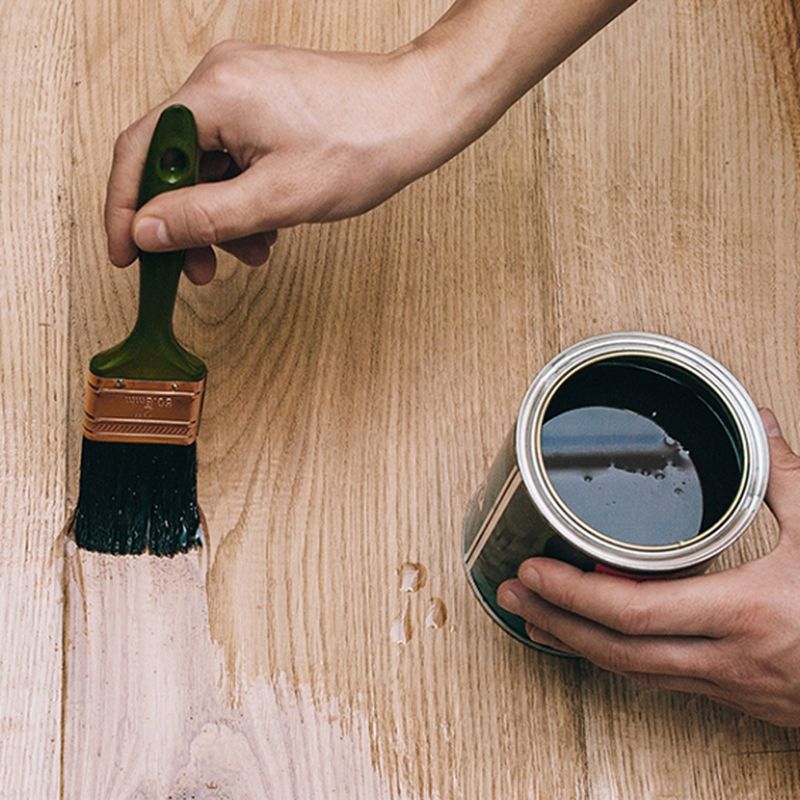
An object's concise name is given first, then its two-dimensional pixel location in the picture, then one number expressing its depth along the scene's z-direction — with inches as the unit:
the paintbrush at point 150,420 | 27.0
